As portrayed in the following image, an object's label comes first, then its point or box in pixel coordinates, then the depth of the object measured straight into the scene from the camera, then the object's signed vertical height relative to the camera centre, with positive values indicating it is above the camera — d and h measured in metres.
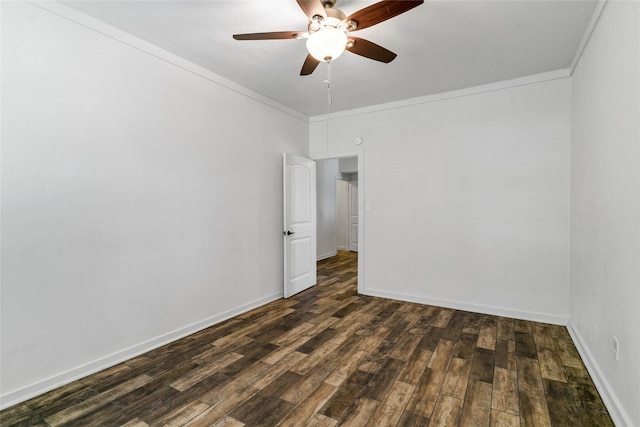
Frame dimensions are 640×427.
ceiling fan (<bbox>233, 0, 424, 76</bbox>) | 1.73 +1.17
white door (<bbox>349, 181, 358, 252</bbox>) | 8.49 -0.27
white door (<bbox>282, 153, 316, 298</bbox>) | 4.18 -0.22
